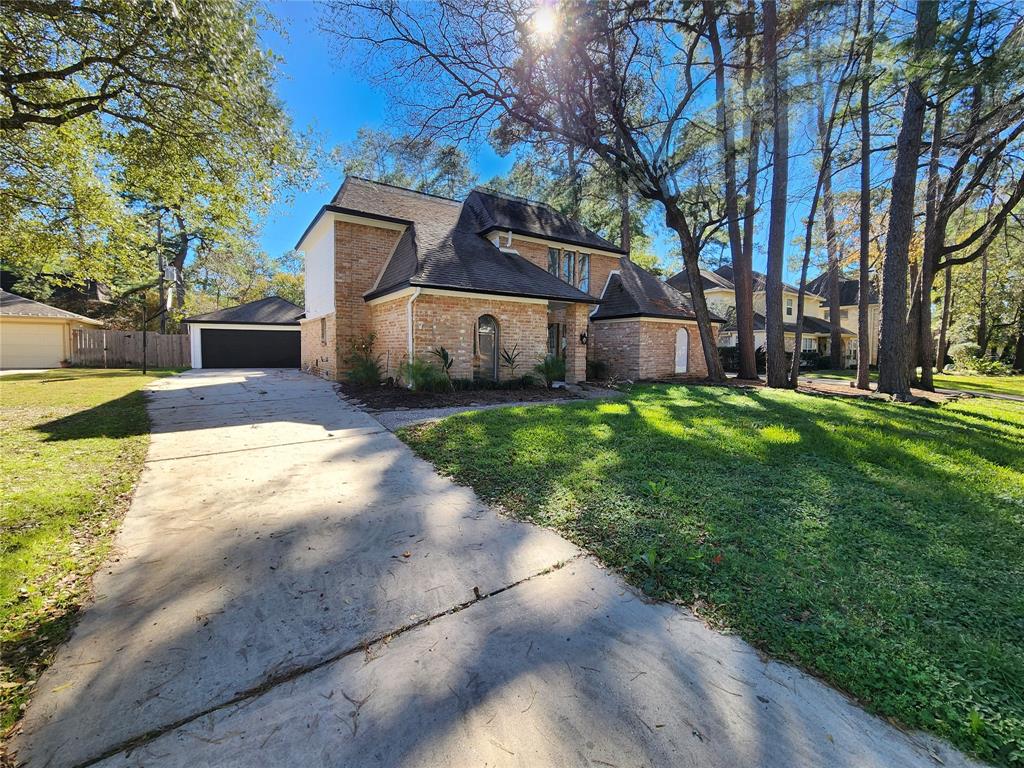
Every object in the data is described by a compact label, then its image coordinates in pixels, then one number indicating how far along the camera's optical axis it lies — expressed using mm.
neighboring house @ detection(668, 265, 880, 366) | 28527
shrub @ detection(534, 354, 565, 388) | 11945
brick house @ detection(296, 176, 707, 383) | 11195
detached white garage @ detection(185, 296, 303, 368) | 21406
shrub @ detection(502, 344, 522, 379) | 11938
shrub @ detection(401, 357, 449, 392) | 10164
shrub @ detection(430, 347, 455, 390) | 10789
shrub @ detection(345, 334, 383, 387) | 11656
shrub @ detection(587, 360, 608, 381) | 16141
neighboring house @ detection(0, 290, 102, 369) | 20297
